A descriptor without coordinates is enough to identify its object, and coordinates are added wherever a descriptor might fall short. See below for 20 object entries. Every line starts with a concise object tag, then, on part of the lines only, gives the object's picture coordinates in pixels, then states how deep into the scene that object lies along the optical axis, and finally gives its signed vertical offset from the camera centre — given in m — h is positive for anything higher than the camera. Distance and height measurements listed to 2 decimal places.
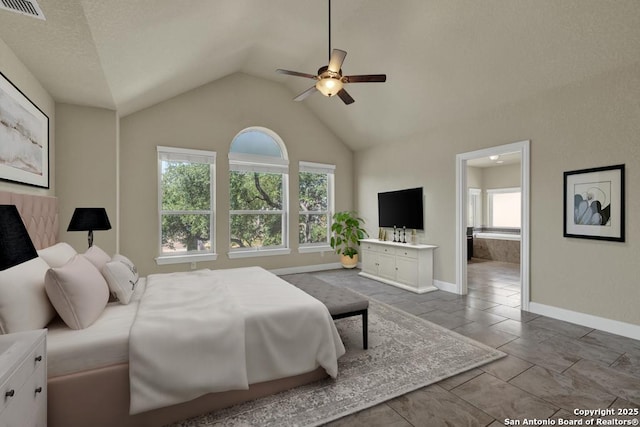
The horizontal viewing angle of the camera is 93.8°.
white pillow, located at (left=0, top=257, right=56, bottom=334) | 1.54 -0.48
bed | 1.67 -0.89
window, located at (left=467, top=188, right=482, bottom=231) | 8.89 +0.15
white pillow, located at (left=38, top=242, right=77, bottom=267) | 2.30 -0.33
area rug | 1.93 -1.29
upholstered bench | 2.69 -0.81
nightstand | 1.11 -0.69
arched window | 5.70 +0.40
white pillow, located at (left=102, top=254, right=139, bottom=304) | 2.33 -0.52
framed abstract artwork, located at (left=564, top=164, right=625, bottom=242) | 3.17 +0.11
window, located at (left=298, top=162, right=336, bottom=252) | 6.45 +0.19
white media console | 4.96 -0.91
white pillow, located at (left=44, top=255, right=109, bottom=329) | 1.80 -0.50
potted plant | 6.56 -0.50
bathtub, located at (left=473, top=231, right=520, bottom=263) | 7.56 -0.88
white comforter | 1.77 -0.84
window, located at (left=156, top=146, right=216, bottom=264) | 5.08 +0.17
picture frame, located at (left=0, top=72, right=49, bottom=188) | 2.34 +0.68
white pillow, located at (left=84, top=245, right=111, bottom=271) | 2.50 -0.38
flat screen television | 5.43 +0.09
